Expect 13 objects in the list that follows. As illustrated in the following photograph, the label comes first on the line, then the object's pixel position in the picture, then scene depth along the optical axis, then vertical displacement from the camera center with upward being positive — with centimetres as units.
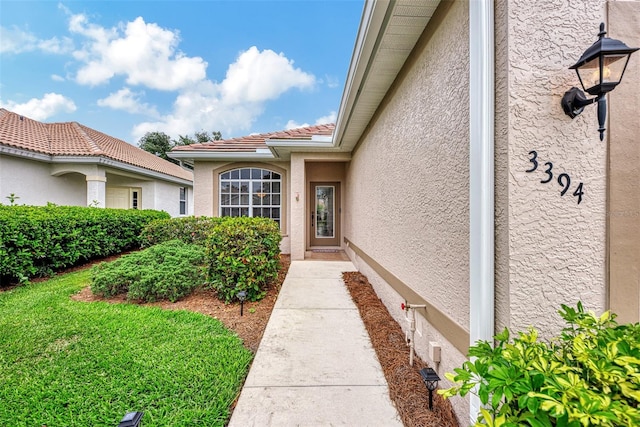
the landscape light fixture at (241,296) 439 -145
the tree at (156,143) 3612 +959
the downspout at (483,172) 179 +26
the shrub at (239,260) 495 -97
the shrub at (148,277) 490 -129
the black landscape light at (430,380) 226 -149
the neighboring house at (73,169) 939 +178
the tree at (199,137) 3784 +1106
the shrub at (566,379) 97 -74
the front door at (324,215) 1086 -22
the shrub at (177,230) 803 -61
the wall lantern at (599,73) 151 +84
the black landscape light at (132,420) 151 -124
